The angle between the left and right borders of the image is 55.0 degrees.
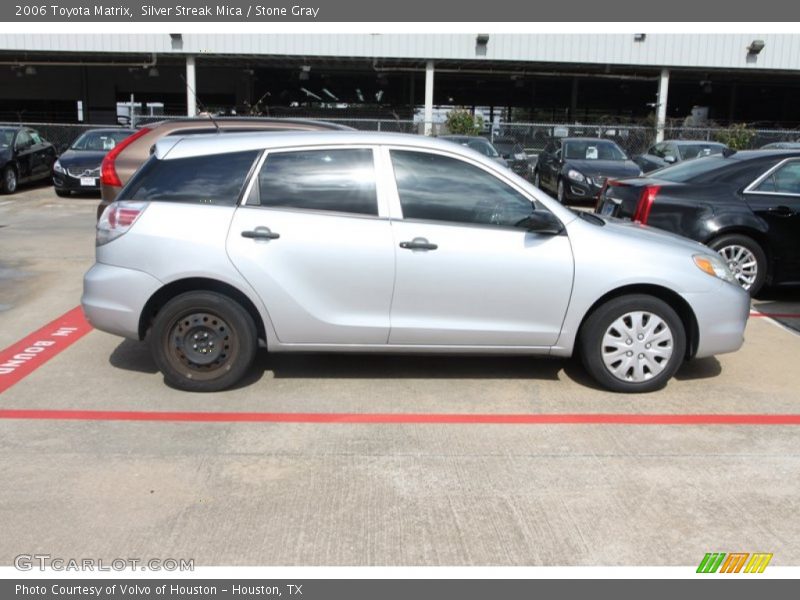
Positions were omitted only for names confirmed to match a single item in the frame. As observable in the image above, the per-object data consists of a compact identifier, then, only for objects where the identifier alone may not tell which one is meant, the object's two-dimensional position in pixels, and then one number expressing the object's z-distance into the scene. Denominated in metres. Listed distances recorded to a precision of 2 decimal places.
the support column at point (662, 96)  27.03
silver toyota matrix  5.06
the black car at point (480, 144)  16.34
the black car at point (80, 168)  16.92
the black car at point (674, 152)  17.09
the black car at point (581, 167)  15.85
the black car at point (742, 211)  7.89
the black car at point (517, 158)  17.73
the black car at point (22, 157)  17.19
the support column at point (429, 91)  26.13
